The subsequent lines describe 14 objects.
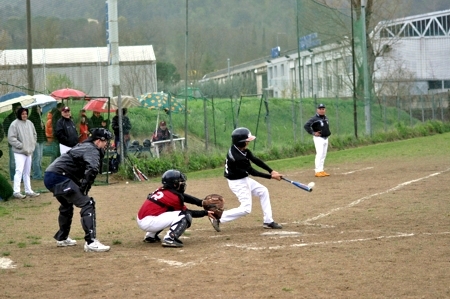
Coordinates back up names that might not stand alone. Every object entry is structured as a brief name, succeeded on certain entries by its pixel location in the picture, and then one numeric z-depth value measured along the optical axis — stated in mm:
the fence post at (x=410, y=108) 40125
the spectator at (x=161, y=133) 24703
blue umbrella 19531
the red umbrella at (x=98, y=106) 22922
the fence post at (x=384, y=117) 35978
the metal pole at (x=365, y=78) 33250
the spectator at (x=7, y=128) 18312
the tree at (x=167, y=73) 47216
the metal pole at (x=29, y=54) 26078
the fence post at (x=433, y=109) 42406
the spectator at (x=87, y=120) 20656
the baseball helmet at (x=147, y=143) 23445
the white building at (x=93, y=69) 36375
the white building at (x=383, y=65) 34688
